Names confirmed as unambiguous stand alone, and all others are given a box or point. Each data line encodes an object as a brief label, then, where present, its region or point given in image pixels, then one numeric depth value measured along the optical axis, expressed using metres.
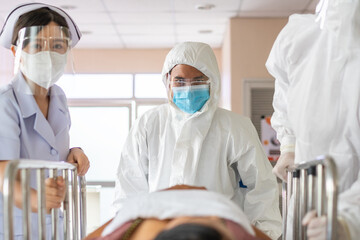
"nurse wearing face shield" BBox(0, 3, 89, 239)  1.58
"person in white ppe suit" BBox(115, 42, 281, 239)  1.91
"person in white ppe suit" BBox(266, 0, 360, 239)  1.28
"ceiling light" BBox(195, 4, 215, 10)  4.91
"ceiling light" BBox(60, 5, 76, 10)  4.90
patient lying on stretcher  0.97
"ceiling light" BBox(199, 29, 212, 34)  5.83
